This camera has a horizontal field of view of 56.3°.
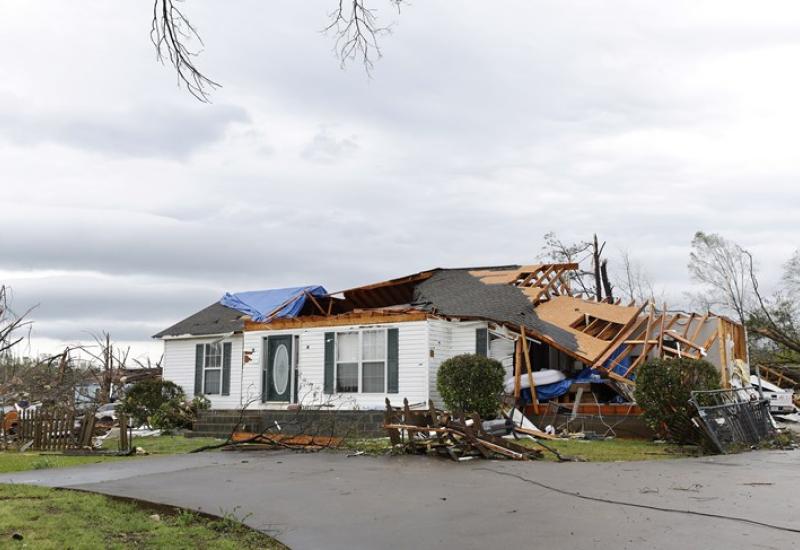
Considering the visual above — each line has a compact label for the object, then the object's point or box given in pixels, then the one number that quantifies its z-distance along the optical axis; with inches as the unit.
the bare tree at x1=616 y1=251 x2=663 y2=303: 1807.3
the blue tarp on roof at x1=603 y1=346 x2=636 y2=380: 723.8
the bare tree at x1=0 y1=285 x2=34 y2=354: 620.0
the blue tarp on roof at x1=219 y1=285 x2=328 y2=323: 874.8
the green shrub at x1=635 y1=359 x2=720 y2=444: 575.2
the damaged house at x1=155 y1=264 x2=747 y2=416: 746.8
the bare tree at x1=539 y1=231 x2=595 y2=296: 1710.1
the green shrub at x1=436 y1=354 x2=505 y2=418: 679.7
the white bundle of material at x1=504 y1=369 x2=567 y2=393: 743.7
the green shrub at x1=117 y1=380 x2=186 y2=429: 861.2
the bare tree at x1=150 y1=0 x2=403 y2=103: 203.0
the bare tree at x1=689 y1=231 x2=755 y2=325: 1748.3
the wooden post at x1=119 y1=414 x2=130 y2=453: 608.1
